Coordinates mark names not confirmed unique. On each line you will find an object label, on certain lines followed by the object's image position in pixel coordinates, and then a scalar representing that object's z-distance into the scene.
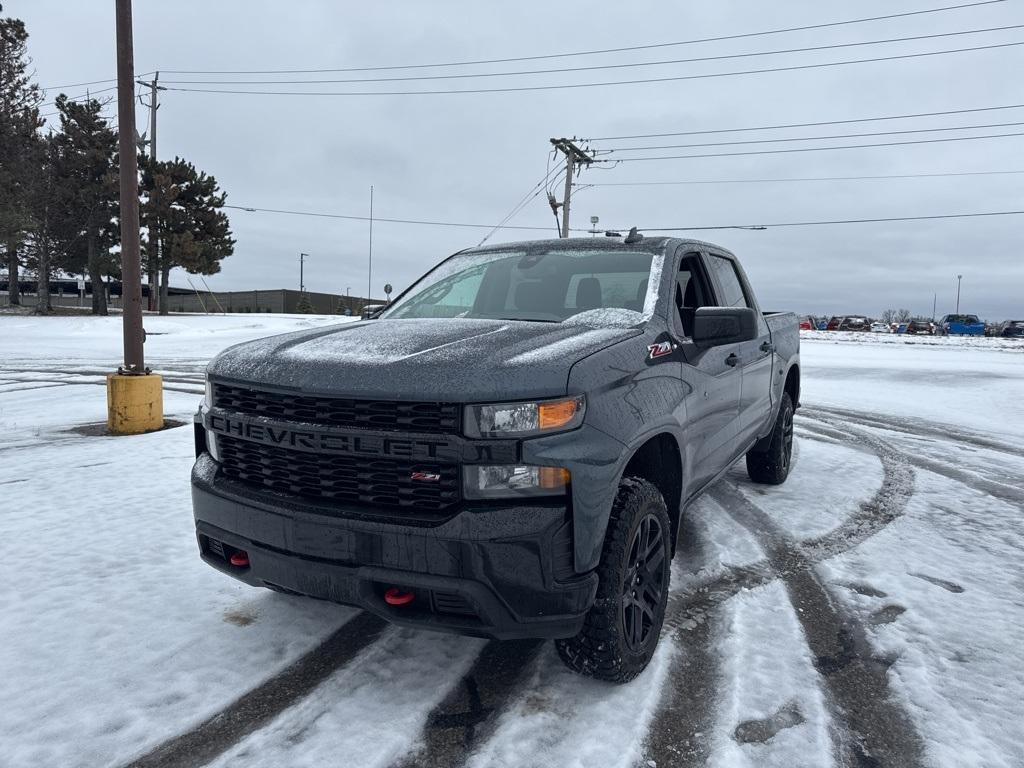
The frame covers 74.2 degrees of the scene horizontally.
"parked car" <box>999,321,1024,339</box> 41.31
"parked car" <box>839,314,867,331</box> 51.56
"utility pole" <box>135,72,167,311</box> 32.34
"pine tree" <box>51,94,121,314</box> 36.66
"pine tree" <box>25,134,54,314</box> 33.81
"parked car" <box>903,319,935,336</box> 46.09
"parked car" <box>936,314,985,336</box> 44.88
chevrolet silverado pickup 2.15
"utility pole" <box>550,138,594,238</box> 31.06
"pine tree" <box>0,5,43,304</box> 28.33
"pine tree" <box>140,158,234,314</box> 33.66
